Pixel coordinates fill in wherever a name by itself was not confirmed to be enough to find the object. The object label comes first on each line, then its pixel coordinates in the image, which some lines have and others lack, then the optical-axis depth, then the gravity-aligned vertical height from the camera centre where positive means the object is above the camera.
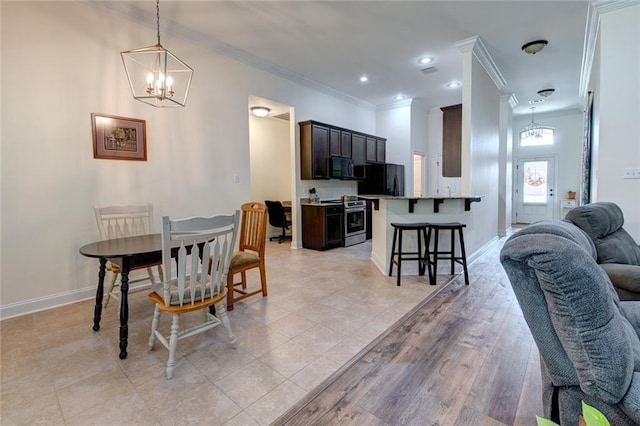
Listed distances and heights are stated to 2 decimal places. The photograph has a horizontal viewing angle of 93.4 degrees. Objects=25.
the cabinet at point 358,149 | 6.53 +1.09
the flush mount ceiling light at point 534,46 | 4.12 +2.08
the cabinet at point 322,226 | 5.44 -0.52
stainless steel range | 5.93 -0.49
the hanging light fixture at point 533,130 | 8.37 +1.88
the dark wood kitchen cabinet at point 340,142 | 6.01 +1.15
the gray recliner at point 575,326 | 0.95 -0.43
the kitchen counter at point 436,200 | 3.77 -0.03
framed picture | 3.15 +0.69
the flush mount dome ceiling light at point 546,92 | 6.17 +2.16
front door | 8.38 +0.21
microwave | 5.96 +0.61
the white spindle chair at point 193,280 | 1.83 -0.53
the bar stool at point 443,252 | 3.48 -0.64
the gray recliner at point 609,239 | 2.02 -0.33
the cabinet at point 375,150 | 6.95 +1.14
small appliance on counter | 5.82 +0.05
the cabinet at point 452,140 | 4.92 +0.96
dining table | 2.05 -0.40
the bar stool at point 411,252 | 3.53 -0.63
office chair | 6.42 -0.38
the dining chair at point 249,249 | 2.83 -0.53
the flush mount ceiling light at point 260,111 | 5.56 +1.65
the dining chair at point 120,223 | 2.75 -0.23
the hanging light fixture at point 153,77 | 2.73 +1.41
